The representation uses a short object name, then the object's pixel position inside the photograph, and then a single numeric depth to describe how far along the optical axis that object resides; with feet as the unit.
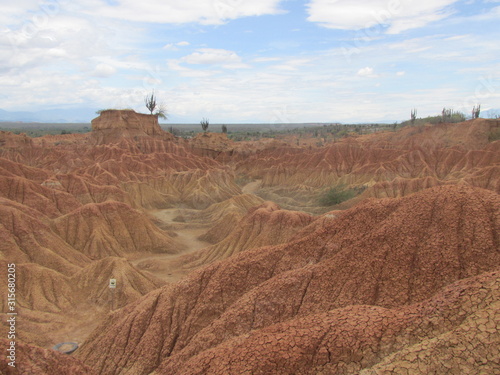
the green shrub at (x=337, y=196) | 170.09
